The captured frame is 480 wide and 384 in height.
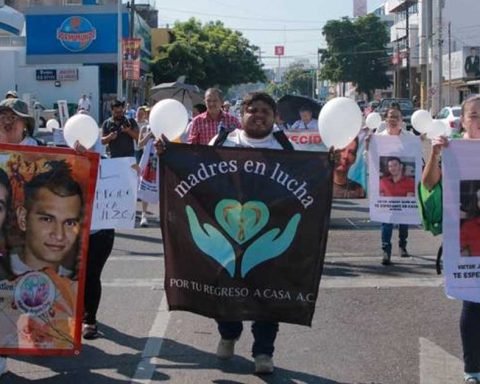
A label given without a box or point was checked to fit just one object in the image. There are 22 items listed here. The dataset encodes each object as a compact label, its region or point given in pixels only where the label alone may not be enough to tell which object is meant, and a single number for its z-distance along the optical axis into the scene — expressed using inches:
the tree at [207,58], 2203.5
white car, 1279.4
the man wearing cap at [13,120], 224.8
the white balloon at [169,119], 215.2
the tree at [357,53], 3056.1
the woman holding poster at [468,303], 201.8
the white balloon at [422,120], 246.3
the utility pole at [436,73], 1941.4
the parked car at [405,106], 1644.9
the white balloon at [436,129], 213.7
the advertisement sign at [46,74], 1703.2
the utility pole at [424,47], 2138.3
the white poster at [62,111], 880.8
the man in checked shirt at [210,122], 363.9
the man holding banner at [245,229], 210.7
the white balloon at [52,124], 534.0
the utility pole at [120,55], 1437.0
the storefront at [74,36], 1811.0
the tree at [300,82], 5698.8
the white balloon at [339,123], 207.3
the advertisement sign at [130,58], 1497.3
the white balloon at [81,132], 223.6
